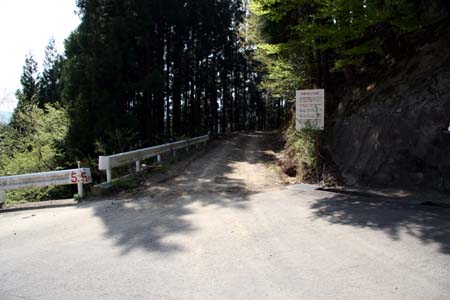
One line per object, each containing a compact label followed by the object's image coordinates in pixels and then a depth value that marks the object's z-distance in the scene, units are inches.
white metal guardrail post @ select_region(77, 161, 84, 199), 340.2
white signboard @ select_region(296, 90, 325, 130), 402.0
